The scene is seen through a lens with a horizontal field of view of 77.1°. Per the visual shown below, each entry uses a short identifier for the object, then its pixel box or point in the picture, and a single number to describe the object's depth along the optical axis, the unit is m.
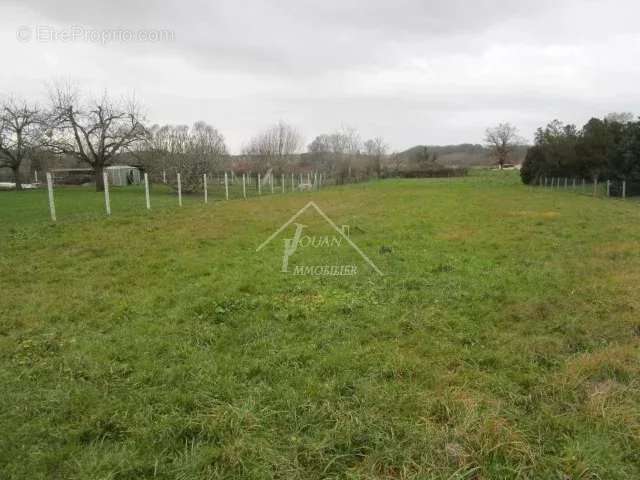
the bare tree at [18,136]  24.44
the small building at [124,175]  34.84
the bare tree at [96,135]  22.84
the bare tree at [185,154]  23.17
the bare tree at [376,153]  43.25
